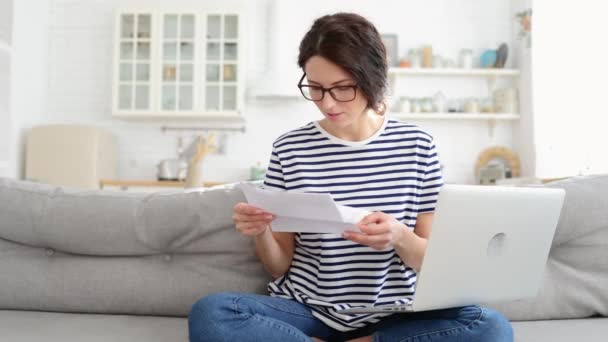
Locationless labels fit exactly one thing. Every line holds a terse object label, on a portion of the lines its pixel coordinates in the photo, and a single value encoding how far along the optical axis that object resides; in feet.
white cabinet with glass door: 16.07
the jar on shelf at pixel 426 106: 16.03
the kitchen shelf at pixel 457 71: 15.91
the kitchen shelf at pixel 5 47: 13.99
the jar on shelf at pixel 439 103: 16.12
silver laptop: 3.54
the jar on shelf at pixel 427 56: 16.26
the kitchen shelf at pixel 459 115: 15.79
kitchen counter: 14.92
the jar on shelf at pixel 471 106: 15.96
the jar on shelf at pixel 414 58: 16.21
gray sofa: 4.94
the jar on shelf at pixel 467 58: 16.15
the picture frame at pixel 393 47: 16.46
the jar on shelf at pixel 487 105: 16.05
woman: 3.98
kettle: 15.57
